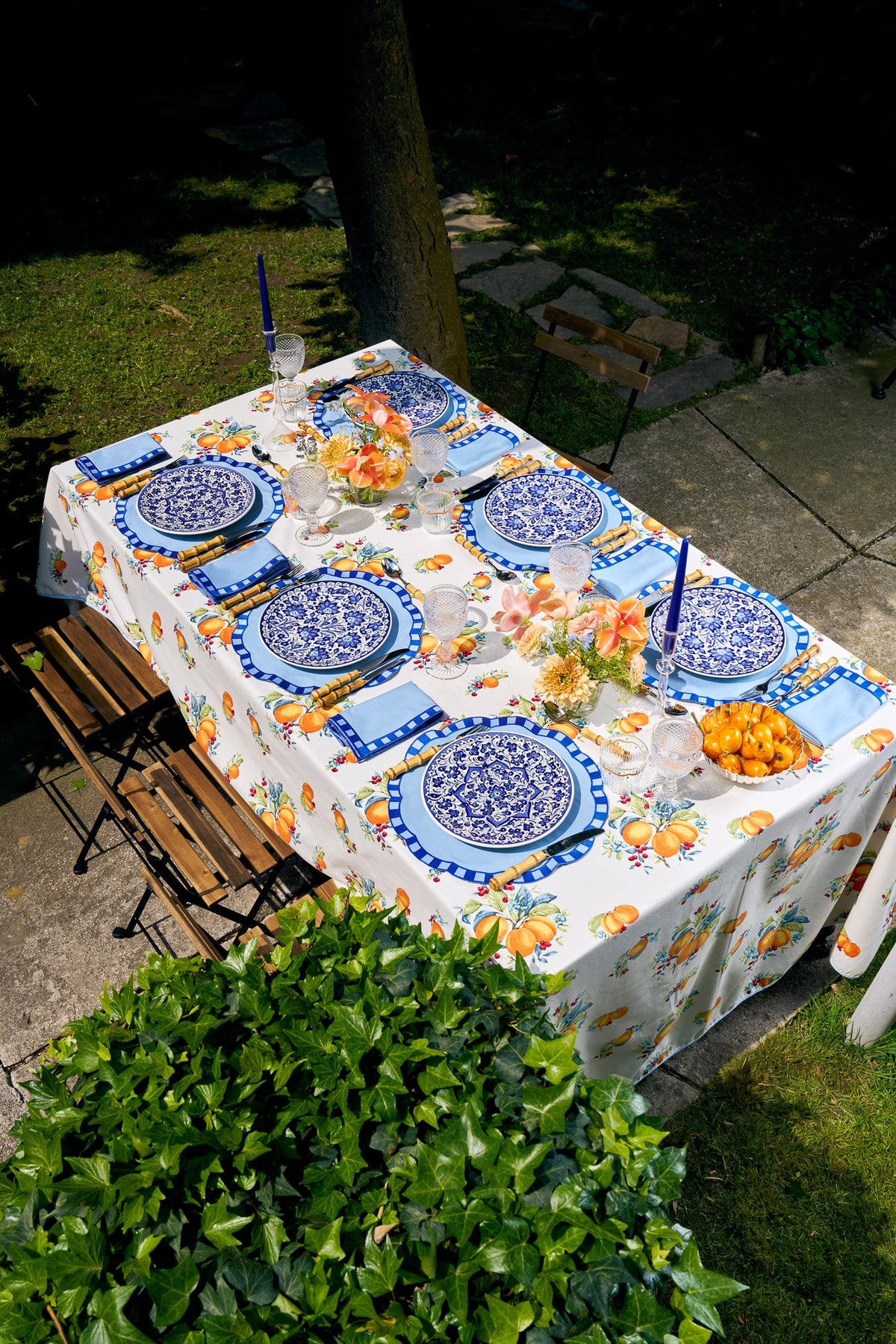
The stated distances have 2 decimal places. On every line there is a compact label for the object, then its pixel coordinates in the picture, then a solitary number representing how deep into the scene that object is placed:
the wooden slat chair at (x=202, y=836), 3.10
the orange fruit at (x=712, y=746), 2.59
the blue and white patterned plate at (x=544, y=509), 3.33
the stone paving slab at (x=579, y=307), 6.66
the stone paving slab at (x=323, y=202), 8.13
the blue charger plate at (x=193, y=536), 3.41
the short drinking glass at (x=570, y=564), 3.03
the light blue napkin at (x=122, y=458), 3.70
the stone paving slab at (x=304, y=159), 8.73
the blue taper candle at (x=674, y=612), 2.25
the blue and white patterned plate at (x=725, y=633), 2.87
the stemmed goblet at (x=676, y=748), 2.52
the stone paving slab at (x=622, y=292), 6.77
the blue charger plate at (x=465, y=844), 2.46
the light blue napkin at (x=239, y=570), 3.22
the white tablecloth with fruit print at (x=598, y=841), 2.41
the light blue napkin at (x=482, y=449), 3.66
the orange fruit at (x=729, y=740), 2.56
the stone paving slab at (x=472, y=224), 7.71
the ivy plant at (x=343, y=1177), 1.40
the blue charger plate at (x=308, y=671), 2.94
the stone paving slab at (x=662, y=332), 6.46
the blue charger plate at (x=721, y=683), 2.83
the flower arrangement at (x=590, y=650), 2.71
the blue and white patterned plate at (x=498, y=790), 2.50
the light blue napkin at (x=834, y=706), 2.72
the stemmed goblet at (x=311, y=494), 3.31
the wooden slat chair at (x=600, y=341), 4.23
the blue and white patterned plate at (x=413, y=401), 3.86
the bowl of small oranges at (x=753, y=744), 2.56
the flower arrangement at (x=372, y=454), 3.41
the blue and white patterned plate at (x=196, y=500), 3.43
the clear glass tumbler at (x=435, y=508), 3.34
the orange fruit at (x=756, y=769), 2.54
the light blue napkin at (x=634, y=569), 3.15
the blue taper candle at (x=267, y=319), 3.36
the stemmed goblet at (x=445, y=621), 2.88
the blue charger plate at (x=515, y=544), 3.28
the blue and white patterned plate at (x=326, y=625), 2.96
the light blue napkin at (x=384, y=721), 2.74
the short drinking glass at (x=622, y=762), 2.62
